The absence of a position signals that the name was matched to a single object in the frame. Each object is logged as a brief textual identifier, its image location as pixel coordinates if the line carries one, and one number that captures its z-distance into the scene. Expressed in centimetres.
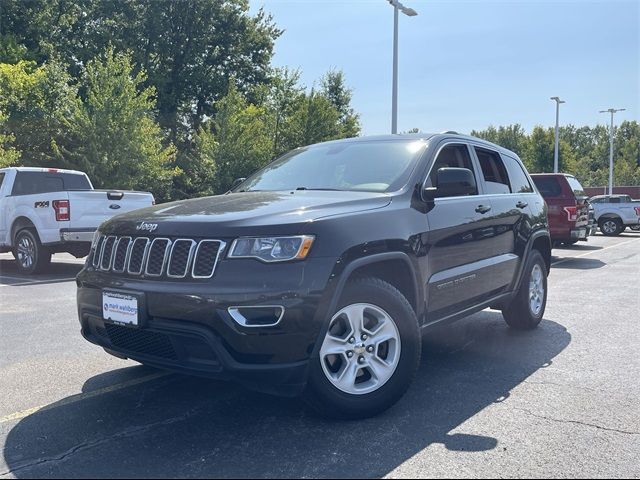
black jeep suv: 314
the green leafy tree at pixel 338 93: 4219
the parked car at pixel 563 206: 1377
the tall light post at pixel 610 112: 4528
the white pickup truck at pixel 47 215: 977
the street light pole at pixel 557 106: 4060
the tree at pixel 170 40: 3206
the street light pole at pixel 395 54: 1767
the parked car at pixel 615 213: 2383
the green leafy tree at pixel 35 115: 2233
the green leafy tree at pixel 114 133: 2102
